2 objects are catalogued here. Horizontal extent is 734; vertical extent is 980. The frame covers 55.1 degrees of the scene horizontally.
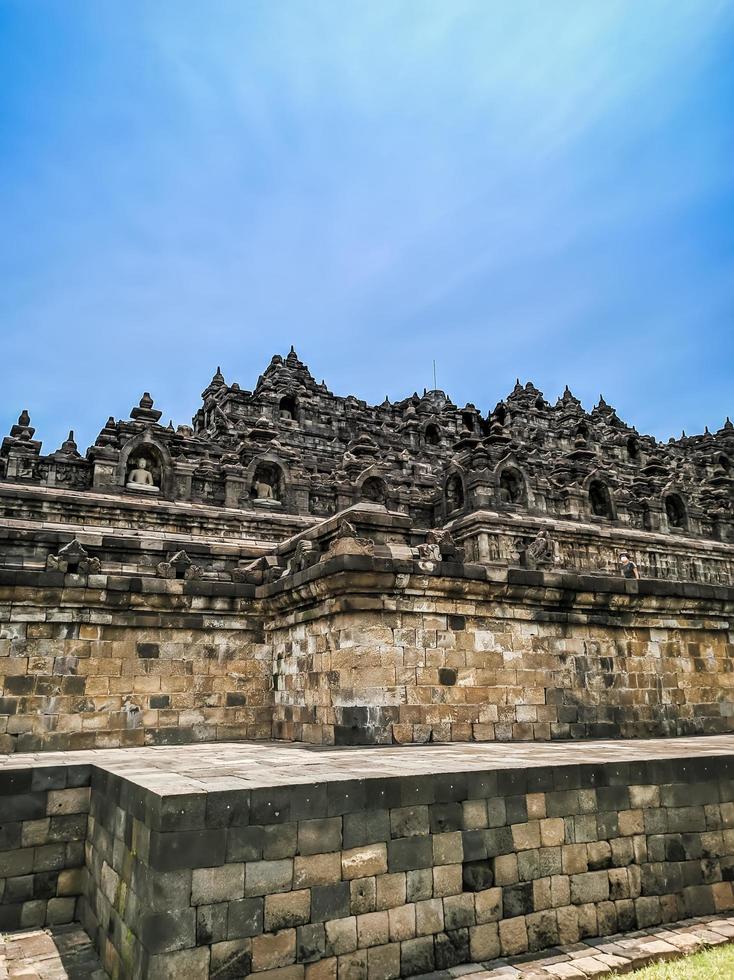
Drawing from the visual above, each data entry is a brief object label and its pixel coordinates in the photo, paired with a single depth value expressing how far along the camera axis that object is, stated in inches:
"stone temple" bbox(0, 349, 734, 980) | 193.9
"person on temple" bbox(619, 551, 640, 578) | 670.5
